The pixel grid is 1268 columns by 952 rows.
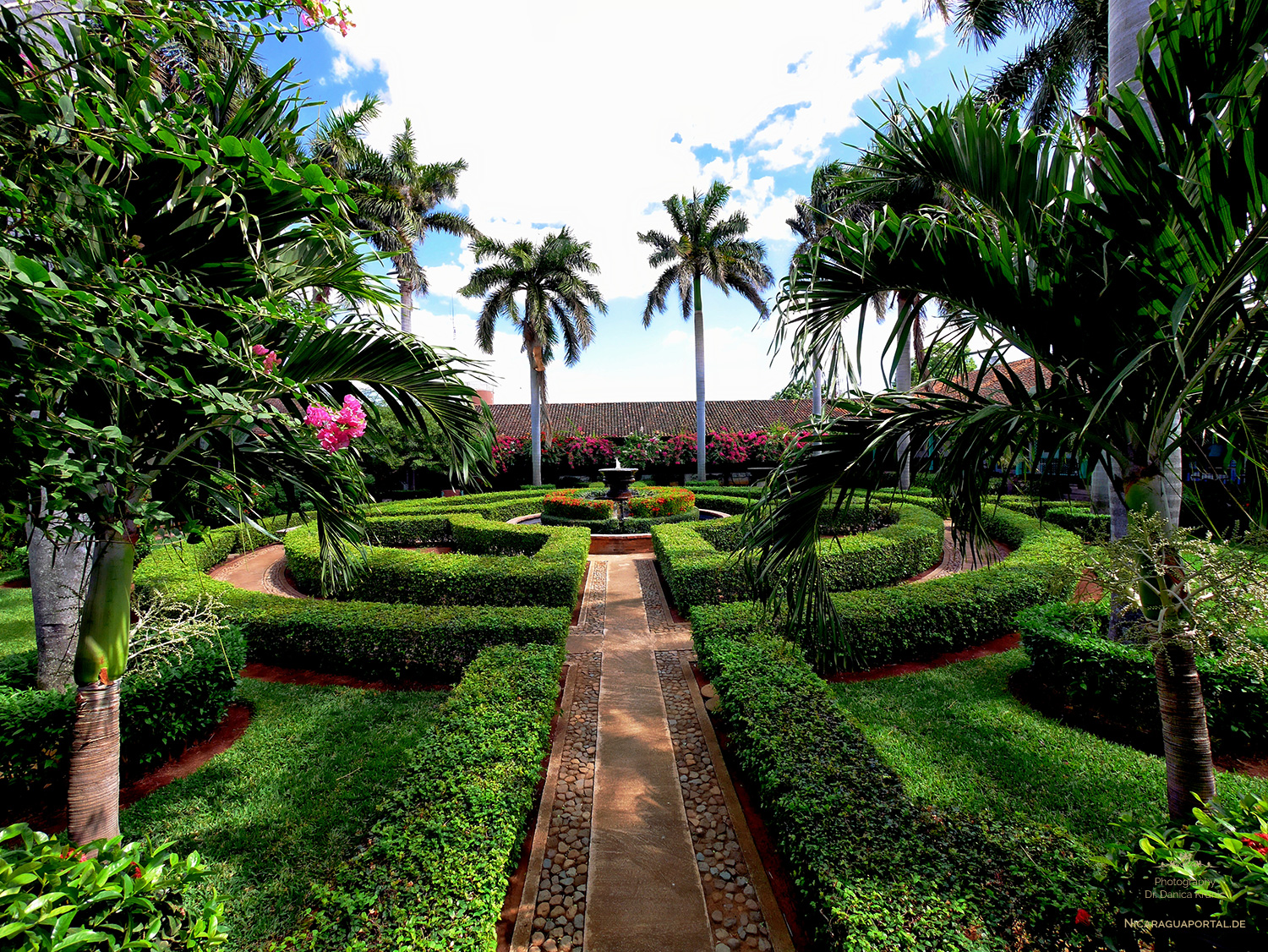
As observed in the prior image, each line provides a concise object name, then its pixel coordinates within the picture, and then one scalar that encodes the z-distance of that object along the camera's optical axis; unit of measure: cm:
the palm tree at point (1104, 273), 231
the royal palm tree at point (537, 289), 2220
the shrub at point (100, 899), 167
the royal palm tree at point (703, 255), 2227
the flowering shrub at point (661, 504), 1455
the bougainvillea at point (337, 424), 288
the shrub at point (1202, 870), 196
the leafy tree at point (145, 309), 180
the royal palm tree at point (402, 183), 1744
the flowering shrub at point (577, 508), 1434
